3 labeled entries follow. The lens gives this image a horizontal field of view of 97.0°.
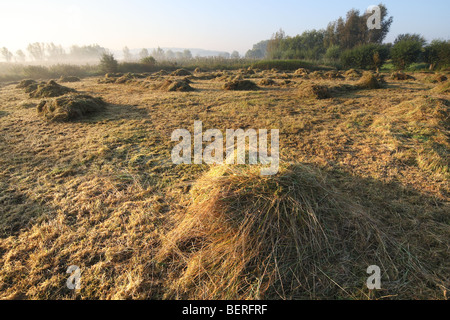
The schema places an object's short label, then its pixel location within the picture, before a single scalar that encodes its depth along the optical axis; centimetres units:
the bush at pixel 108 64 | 2084
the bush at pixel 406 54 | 1784
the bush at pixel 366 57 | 1948
